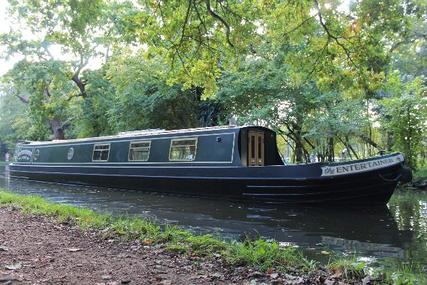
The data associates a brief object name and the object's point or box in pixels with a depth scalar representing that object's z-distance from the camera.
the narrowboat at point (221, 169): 10.88
